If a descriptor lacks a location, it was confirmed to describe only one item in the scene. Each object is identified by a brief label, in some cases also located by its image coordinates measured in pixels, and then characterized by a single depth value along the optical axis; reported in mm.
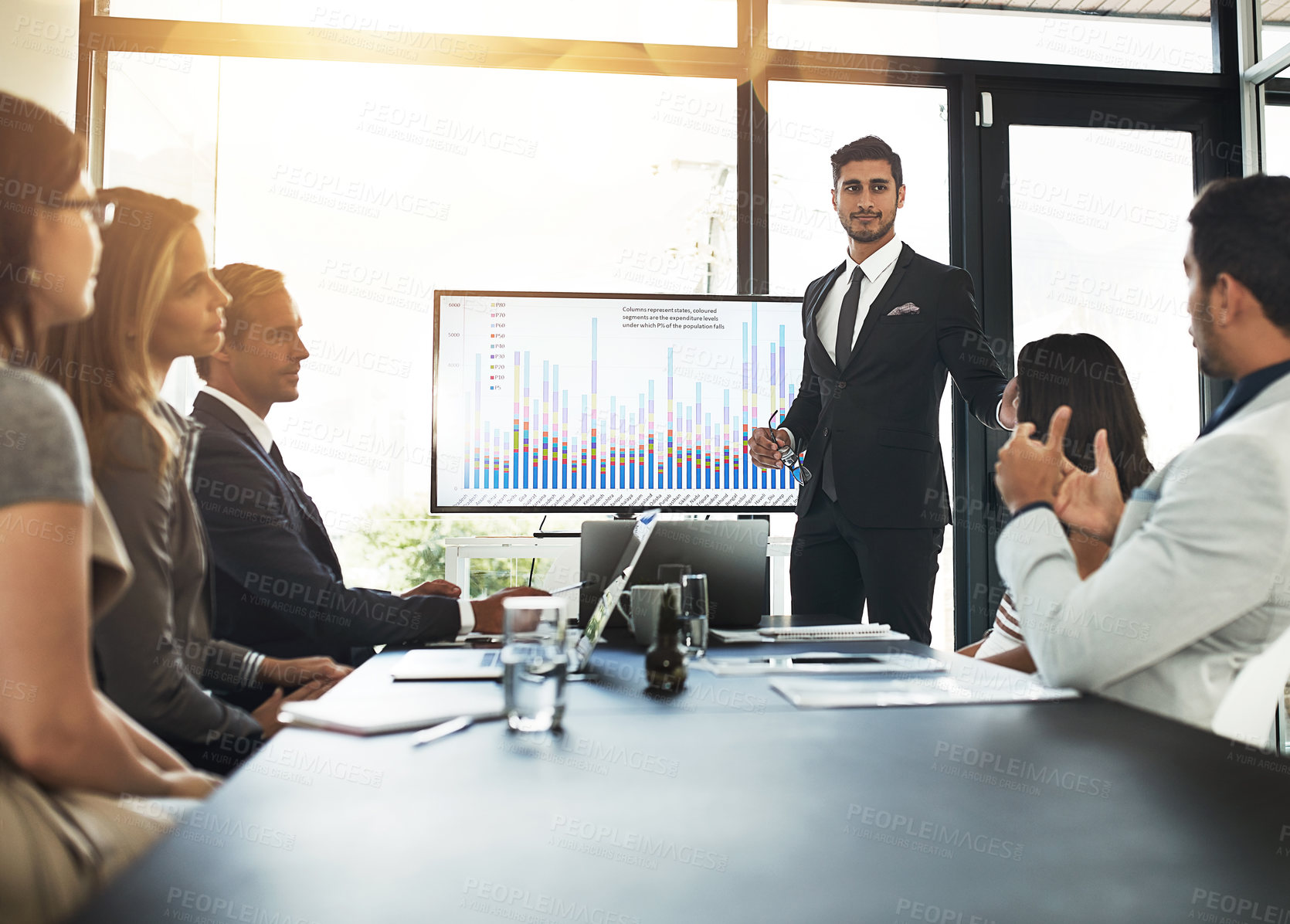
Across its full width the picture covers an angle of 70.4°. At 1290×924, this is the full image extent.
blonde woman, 1220
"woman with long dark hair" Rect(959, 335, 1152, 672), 1854
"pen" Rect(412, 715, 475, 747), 911
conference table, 540
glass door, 3428
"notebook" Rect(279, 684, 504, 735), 942
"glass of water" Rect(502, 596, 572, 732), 966
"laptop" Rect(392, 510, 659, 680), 1290
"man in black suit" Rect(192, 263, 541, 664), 1741
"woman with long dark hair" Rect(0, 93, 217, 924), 806
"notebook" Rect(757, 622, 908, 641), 1667
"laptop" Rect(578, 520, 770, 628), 1868
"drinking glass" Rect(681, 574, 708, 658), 1462
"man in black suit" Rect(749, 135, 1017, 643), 2746
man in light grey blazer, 1147
